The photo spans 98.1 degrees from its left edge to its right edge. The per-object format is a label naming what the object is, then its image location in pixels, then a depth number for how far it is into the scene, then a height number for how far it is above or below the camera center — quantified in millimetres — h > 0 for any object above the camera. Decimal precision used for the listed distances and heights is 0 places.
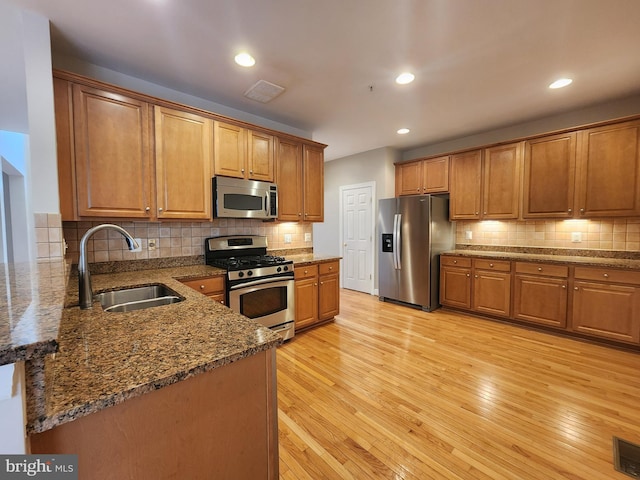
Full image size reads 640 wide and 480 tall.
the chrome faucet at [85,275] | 1354 -213
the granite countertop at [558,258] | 2846 -370
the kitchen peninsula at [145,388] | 622 -402
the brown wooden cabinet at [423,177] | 4203 +829
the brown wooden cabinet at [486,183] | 3582 +606
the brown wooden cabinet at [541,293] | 3111 -776
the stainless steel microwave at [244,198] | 2773 +337
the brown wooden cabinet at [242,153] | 2803 +830
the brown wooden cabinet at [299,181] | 3371 +621
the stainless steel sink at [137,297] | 1778 -452
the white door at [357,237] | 5062 -153
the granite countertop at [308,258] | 3221 -363
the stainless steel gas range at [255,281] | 2617 -504
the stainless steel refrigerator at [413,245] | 3994 -254
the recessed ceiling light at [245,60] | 2183 +1377
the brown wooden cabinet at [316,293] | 3221 -782
